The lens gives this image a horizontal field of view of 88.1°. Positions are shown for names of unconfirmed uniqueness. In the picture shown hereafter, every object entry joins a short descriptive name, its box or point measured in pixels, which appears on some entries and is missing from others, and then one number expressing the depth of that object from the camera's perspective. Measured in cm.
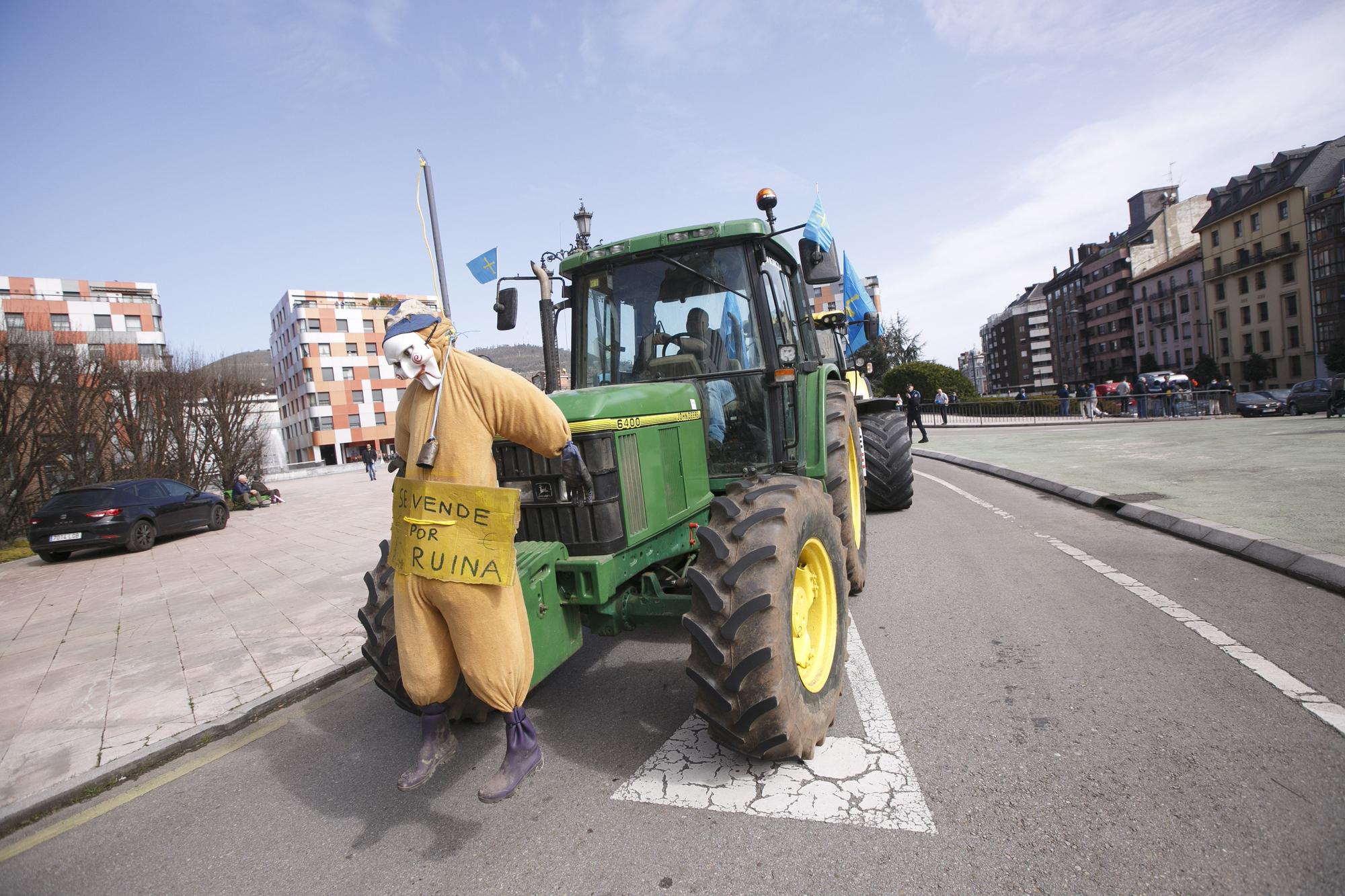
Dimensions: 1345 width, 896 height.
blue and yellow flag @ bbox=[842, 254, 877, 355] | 935
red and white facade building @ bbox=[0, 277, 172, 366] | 5359
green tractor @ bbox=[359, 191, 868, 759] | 266
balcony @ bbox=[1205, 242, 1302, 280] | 4816
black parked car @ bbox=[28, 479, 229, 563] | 1205
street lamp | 1001
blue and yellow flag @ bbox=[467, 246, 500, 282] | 902
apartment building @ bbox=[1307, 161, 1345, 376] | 4494
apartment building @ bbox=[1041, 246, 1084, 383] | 9069
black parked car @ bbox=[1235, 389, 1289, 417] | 2672
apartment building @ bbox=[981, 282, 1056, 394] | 12344
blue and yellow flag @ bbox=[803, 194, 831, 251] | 670
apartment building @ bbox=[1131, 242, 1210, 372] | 6078
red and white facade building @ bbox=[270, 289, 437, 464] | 6638
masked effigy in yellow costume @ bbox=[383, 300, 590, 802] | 253
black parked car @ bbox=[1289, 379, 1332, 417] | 2480
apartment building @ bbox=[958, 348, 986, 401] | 18632
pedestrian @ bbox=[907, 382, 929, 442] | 2084
